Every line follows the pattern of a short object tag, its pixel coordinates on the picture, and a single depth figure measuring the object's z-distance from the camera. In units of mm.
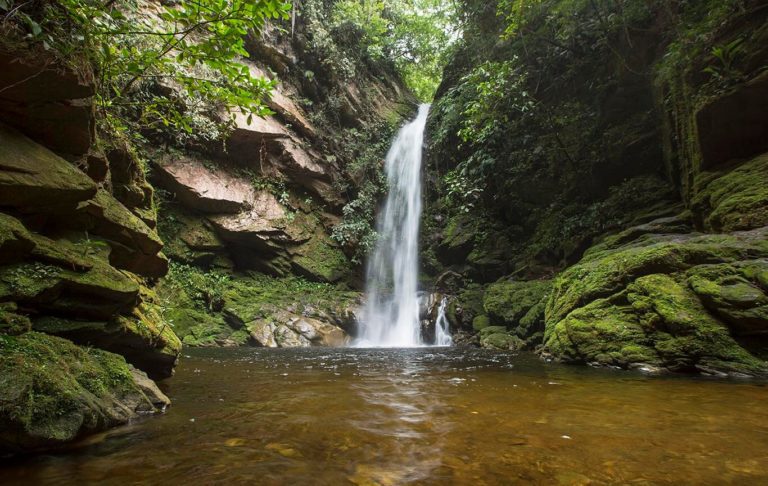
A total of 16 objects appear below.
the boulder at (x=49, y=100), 2832
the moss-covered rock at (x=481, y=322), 10367
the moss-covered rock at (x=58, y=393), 2021
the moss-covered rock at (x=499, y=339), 8644
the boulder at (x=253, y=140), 13469
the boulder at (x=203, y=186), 12477
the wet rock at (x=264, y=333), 10977
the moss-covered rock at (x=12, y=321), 2438
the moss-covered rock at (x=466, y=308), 11062
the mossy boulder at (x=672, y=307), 4422
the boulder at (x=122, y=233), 3693
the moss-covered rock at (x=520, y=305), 8555
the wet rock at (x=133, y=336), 3021
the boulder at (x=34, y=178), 2787
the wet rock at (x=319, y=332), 11523
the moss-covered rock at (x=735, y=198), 5609
